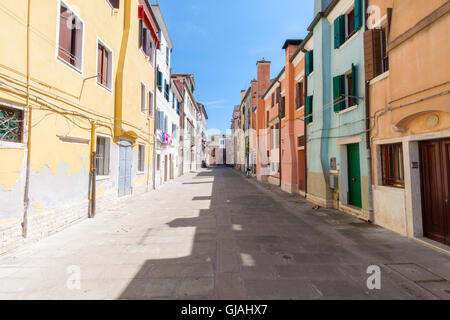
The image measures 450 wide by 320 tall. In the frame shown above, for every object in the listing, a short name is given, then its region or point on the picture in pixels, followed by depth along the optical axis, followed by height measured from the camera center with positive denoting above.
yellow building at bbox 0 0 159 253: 4.66 +1.58
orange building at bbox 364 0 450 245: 4.73 +1.21
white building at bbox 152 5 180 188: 16.03 +4.35
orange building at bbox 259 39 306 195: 12.88 +2.84
